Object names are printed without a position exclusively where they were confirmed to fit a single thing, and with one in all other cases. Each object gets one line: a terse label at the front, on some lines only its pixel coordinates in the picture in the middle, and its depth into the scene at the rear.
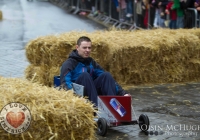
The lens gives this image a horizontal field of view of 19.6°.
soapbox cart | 7.17
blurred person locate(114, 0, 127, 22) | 21.83
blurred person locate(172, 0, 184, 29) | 16.70
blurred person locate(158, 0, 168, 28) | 17.97
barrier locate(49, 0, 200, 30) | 16.28
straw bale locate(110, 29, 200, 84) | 10.87
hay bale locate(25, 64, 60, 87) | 10.12
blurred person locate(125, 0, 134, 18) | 21.08
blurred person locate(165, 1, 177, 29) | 17.23
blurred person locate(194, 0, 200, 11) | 15.87
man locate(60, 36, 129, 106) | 7.42
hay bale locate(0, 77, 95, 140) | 5.46
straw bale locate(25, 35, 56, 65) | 10.14
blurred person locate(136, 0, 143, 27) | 20.20
